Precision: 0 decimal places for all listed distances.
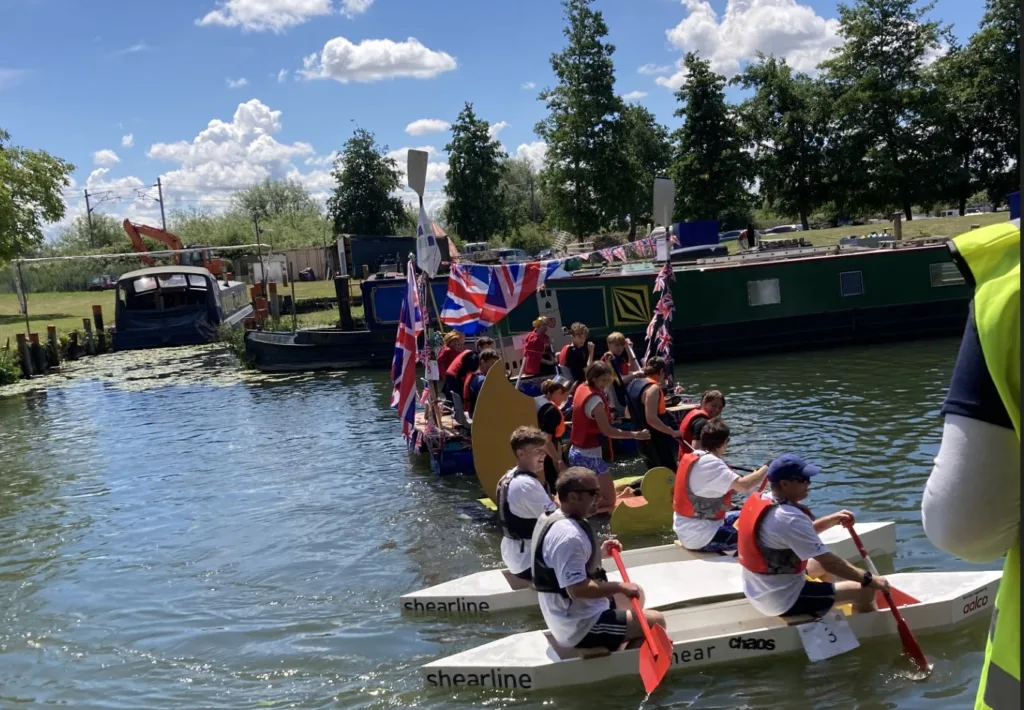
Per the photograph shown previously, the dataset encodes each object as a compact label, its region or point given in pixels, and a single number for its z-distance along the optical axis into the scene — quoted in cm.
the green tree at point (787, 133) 4419
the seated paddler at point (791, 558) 615
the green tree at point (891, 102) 4150
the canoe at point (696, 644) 648
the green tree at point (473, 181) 5216
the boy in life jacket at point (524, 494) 734
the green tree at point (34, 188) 3850
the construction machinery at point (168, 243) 4678
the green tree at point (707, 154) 4128
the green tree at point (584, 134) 3953
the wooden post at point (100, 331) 3278
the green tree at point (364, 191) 5588
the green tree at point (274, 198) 10261
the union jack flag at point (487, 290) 1480
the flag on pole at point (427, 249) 1305
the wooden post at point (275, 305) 3131
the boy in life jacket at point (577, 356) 1344
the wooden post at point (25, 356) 2761
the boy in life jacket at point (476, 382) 1213
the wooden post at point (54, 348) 2930
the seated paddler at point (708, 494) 786
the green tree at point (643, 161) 4081
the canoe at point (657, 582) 759
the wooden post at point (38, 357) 2808
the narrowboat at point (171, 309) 3281
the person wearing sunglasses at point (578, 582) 579
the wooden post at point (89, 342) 3194
